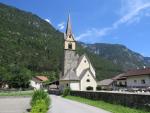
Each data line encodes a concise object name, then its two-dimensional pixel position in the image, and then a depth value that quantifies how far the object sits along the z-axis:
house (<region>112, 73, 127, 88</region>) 29.51
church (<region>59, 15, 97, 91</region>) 28.78
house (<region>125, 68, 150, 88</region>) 23.25
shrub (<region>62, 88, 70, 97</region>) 22.31
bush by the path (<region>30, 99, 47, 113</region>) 4.98
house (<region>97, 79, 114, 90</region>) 36.79
